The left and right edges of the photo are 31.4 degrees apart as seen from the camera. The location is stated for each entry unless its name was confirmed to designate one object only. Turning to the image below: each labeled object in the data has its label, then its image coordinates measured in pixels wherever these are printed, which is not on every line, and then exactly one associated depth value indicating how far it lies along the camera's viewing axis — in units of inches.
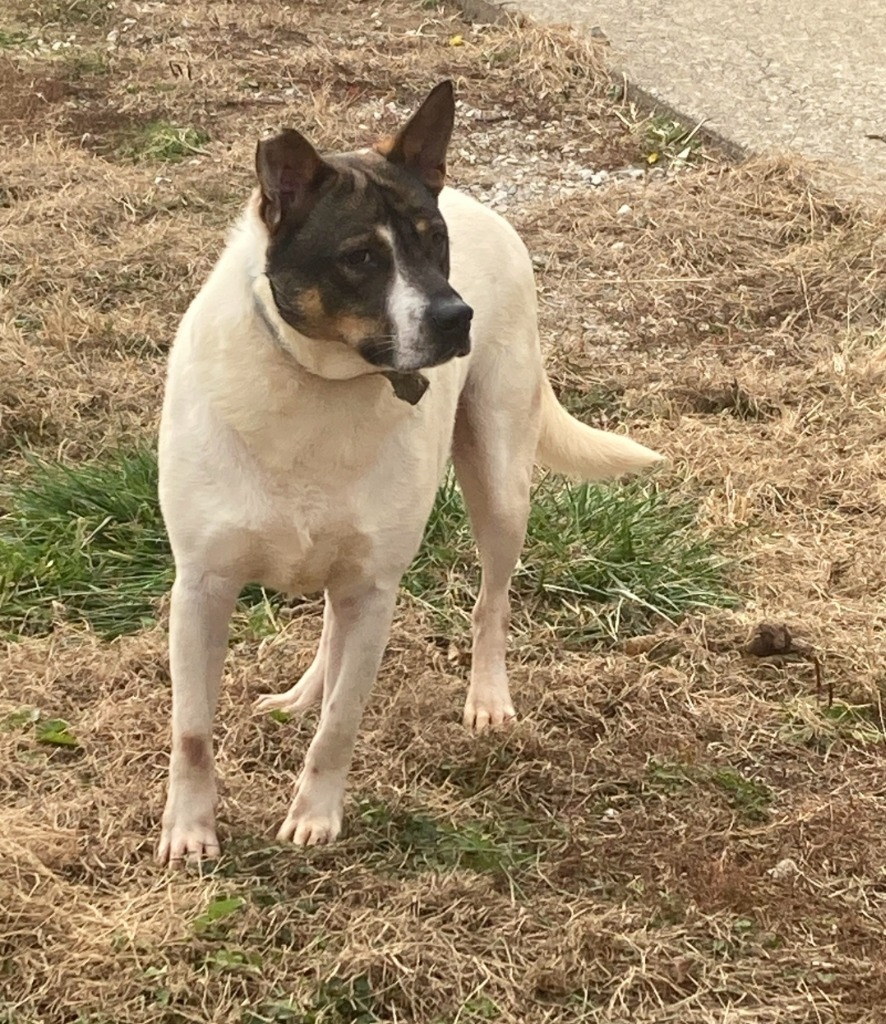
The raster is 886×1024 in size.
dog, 111.3
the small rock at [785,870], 130.3
